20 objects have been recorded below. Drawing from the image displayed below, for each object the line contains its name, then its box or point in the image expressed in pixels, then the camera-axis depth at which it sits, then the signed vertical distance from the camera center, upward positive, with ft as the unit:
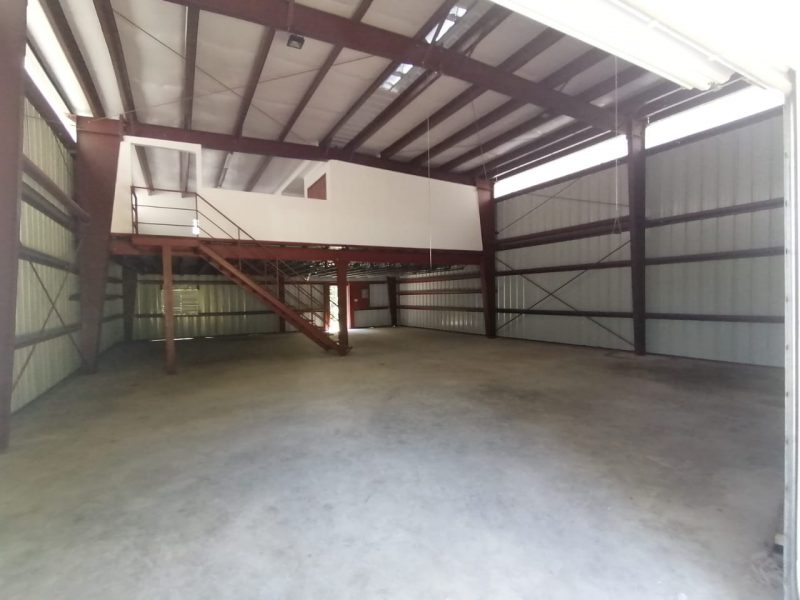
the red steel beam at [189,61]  18.71 +14.17
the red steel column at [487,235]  43.37 +7.33
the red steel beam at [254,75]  20.66 +14.48
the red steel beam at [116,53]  17.87 +13.80
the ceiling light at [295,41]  20.22 +14.15
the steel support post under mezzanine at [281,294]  49.61 +0.60
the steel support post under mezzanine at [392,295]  66.03 +0.50
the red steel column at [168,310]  26.30 -0.79
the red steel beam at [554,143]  28.09 +15.01
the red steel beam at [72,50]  17.46 +13.52
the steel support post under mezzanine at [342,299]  33.30 -0.09
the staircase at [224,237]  28.09 +4.67
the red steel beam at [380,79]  18.76 +14.86
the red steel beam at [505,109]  23.32 +15.05
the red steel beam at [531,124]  25.52 +15.16
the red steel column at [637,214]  29.81 +6.75
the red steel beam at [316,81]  18.87 +14.74
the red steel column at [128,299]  43.16 +0.02
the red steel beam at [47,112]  19.06 +10.89
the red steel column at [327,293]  55.46 +0.78
